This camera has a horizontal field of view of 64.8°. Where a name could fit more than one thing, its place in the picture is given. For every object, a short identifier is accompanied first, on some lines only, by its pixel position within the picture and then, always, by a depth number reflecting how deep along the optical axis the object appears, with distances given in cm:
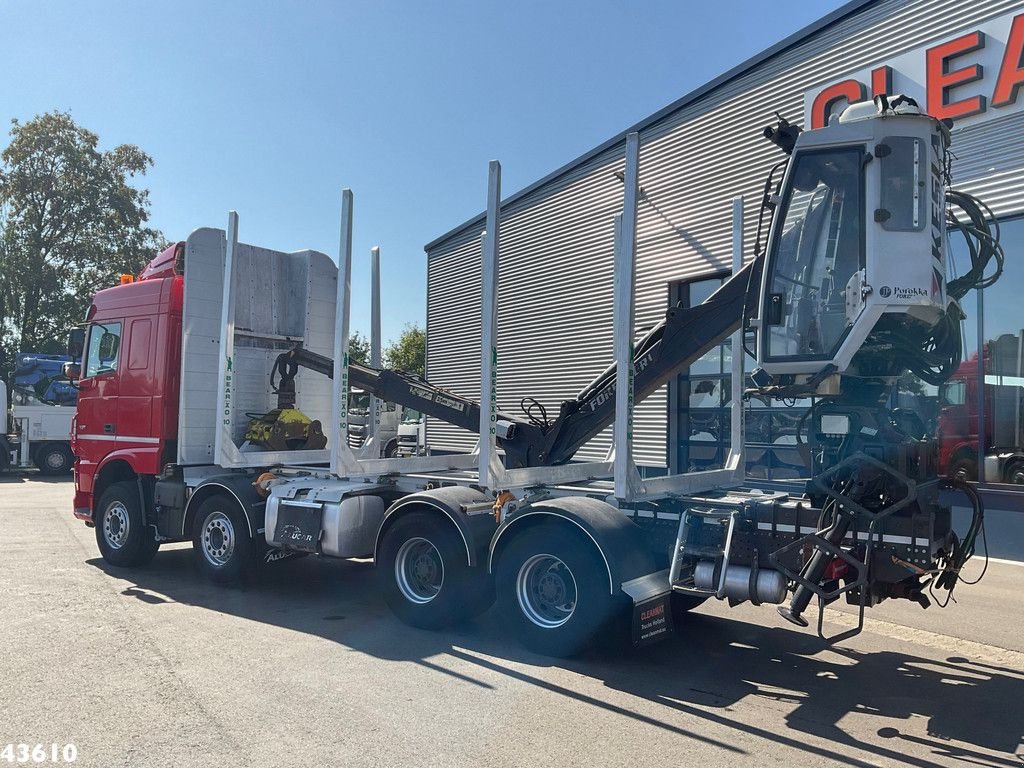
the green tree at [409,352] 4694
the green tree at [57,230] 3531
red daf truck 891
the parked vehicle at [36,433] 2394
